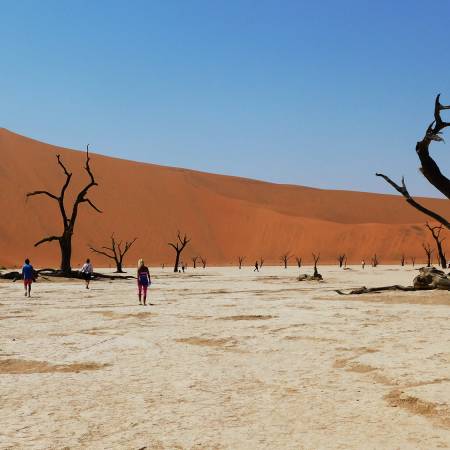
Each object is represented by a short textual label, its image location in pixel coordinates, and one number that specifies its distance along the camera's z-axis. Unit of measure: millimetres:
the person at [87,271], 25561
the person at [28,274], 21297
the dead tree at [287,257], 99425
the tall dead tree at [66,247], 33344
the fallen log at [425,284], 19641
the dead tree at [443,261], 48938
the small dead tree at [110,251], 85638
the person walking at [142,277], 17141
